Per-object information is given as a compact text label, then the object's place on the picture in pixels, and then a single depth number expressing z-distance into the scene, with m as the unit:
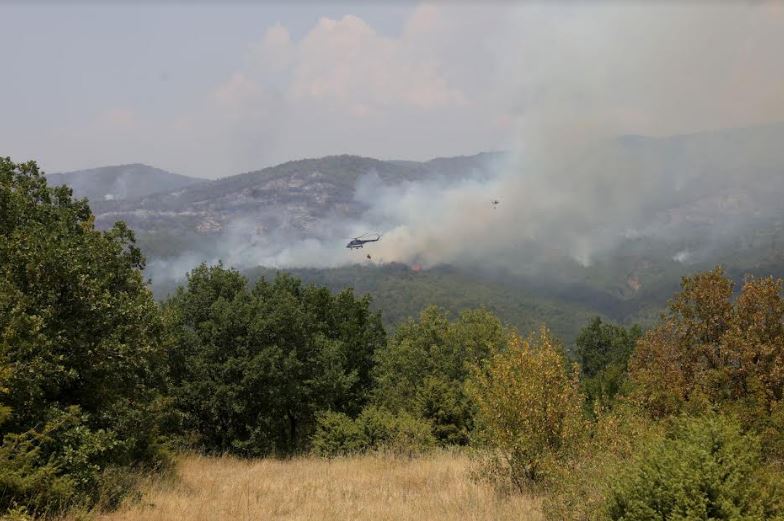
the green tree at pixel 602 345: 87.81
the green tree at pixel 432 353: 42.78
